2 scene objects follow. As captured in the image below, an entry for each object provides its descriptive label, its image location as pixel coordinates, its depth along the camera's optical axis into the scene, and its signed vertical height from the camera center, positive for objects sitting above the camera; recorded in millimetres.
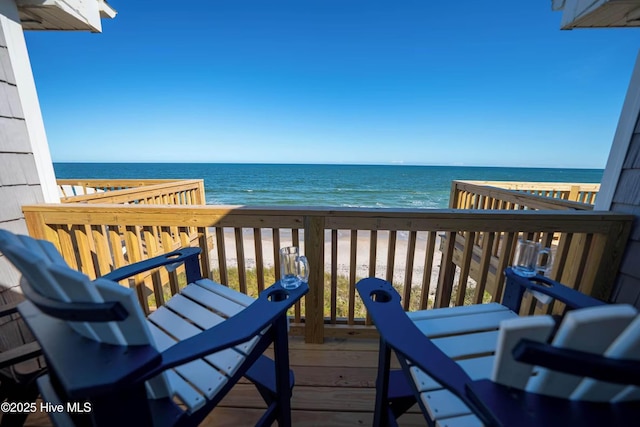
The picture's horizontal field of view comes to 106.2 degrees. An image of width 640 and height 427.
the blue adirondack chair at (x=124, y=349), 511 -487
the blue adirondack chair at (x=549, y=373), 420 -451
